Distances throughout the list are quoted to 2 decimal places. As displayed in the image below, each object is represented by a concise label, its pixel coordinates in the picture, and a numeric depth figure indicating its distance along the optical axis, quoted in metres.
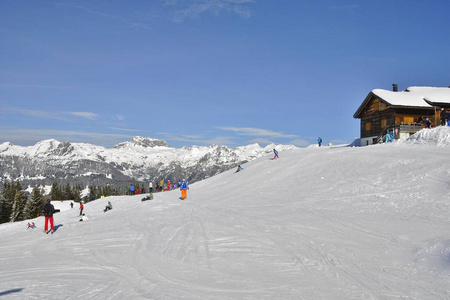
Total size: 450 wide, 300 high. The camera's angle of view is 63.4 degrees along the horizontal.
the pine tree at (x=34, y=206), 69.12
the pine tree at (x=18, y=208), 69.44
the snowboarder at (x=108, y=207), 26.75
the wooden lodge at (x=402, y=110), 39.16
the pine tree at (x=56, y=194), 104.97
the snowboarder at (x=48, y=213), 16.92
